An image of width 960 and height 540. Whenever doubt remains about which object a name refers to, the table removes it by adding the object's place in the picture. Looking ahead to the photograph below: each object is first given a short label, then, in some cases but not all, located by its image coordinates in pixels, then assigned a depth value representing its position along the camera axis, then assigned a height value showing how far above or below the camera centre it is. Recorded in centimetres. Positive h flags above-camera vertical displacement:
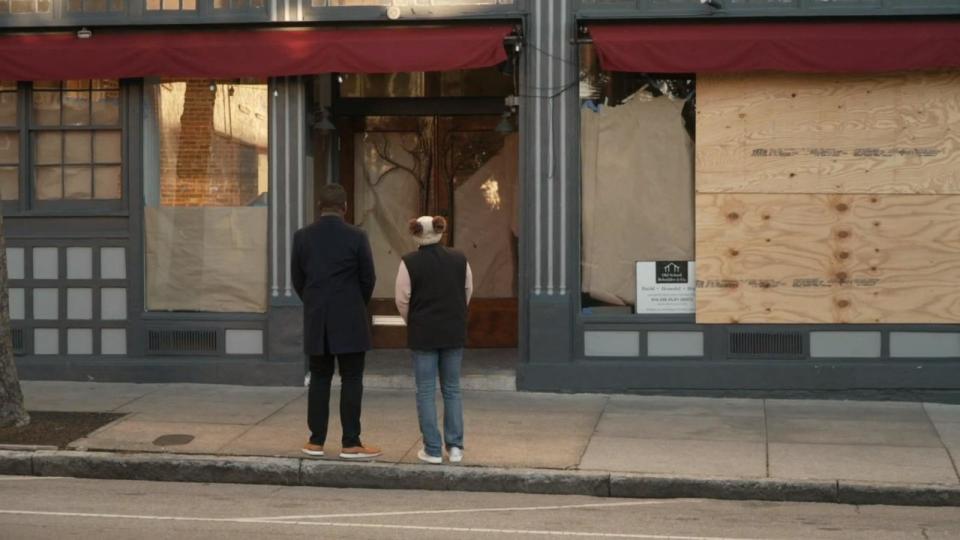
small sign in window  1334 -36
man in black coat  1021 -39
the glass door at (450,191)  1530 +65
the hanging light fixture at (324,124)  1395 +126
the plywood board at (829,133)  1294 +106
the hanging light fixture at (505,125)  1382 +122
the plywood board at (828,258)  1299 -9
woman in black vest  1010 -50
